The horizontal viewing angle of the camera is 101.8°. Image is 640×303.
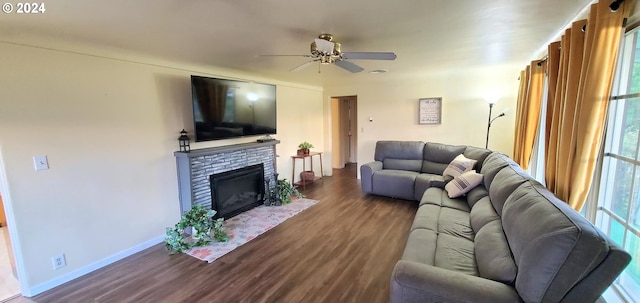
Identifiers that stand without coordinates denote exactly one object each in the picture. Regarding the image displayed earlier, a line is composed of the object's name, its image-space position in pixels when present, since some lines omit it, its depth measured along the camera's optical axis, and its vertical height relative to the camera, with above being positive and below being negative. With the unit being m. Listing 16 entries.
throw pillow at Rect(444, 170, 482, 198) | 3.04 -0.80
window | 1.51 -0.34
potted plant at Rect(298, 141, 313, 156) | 5.48 -0.56
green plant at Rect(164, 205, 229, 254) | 2.92 -1.23
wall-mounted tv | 3.27 +0.22
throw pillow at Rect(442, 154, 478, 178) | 3.62 -0.69
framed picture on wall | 5.03 +0.14
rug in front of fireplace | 2.86 -1.37
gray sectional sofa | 1.13 -0.80
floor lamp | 4.45 -0.03
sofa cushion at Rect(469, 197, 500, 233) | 2.15 -0.86
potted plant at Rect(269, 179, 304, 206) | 4.31 -1.20
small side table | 5.41 -0.92
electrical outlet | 2.38 -1.22
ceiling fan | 2.14 +0.59
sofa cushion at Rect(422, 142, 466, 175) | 4.45 -0.66
